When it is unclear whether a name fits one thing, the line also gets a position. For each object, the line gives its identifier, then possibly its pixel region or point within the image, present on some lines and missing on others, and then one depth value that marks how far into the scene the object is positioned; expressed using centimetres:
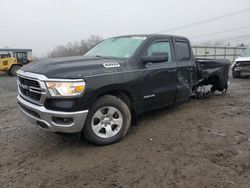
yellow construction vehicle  1614
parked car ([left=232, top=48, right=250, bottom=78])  1010
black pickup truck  273
